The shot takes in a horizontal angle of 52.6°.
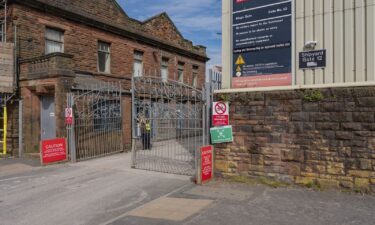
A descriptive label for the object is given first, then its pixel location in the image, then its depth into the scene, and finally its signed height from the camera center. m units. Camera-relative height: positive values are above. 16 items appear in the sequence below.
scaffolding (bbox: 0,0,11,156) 15.76 +0.45
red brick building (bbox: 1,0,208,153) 14.85 +3.41
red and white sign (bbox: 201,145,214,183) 9.49 -1.24
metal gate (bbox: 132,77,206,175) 10.59 -0.24
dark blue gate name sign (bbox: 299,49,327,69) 8.52 +1.24
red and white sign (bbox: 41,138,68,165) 13.16 -1.32
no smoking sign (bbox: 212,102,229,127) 9.73 -0.01
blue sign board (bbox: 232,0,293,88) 9.03 +1.74
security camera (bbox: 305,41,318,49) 8.60 +1.58
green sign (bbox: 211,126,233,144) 9.68 -0.54
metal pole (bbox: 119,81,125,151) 16.86 -0.91
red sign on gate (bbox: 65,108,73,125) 13.78 -0.08
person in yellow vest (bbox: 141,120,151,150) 14.34 -0.83
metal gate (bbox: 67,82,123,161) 14.30 -0.33
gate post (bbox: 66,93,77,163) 13.92 -0.86
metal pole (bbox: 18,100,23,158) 15.73 -0.88
